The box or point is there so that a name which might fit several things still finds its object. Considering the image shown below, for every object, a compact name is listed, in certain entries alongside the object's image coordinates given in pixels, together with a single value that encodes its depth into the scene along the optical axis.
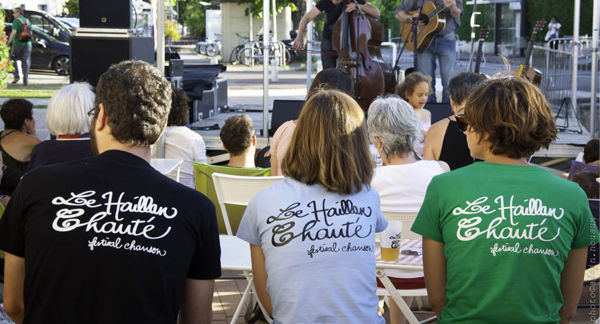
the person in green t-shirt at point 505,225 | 2.05
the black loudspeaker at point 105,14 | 6.40
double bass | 6.75
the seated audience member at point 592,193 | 3.96
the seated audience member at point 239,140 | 4.39
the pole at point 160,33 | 6.04
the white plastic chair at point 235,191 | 3.24
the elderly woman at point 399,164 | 3.22
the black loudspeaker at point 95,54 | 6.30
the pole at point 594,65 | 6.89
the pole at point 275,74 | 17.13
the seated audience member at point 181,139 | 4.81
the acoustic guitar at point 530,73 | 7.03
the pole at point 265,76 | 6.99
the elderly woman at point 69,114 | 3.82
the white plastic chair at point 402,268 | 2.77
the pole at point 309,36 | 8.66
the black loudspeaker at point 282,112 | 6.99
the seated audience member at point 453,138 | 4.11
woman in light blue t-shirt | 2.18
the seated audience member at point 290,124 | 4.20
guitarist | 7.84
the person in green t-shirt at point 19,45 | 15.59
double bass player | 6.93
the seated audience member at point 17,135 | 4.79
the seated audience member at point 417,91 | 5.71
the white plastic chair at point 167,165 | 4.06
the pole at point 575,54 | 7.41
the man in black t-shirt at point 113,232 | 1.74
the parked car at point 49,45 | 18.03
